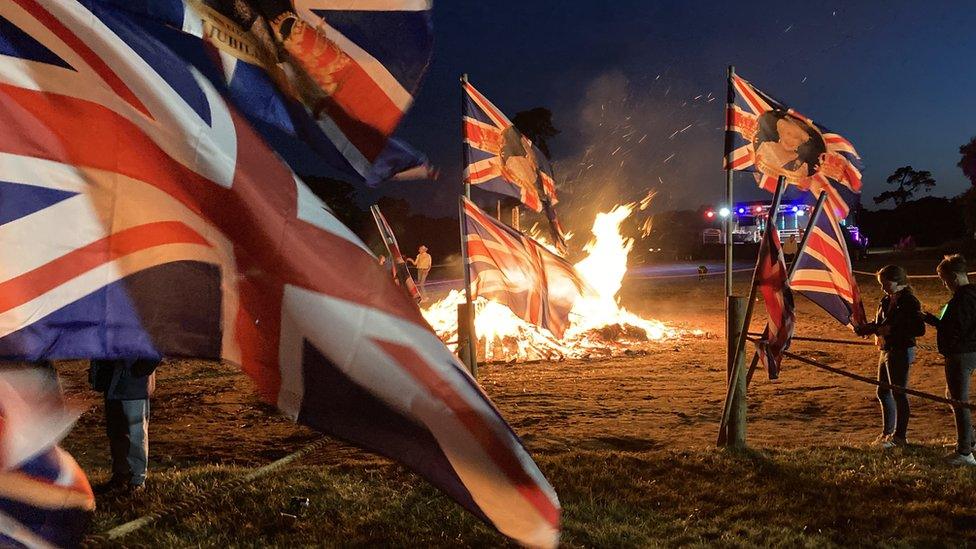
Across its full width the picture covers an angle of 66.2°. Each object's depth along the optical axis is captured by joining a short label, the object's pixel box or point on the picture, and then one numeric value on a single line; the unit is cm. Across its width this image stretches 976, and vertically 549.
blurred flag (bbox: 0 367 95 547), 208
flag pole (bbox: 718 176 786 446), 635
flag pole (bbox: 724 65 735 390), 685
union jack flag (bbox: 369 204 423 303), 984
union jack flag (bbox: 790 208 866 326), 759
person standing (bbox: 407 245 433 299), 2720
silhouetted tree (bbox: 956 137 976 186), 5081
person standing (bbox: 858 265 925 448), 686
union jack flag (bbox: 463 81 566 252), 1077
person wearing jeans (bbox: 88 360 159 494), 545
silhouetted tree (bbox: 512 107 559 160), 4394
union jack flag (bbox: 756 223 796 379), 632
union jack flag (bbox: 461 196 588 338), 937
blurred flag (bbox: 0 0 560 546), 229
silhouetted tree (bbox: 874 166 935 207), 10856
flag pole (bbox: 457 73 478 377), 761
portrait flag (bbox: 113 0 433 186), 287
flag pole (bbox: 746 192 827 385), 676
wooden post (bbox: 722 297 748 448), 661
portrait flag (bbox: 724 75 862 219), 1054
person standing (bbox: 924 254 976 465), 641
